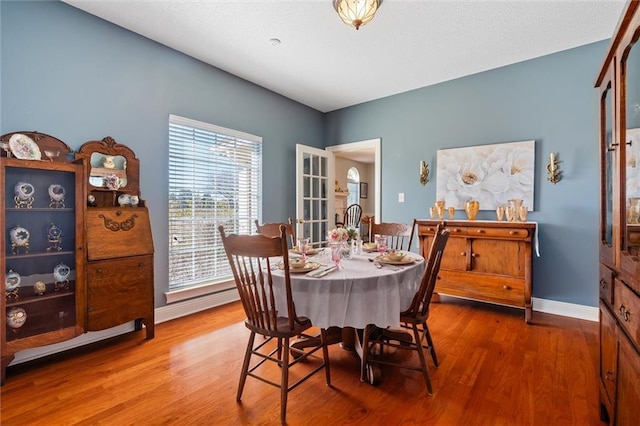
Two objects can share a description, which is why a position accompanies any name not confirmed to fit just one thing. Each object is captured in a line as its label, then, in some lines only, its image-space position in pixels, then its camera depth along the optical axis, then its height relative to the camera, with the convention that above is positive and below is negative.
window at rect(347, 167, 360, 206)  8.40 +0.75
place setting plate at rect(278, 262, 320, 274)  1.71 -0.32
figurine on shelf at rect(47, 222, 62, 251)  2.26 -0.19
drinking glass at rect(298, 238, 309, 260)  2.18 -0.24
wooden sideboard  2.94 -0.51
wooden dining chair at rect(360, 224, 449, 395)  1.79 -0.63
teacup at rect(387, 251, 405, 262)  1.92 -0.28
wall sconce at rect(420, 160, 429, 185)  3.94 +0.51
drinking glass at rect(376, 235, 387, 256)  2.36 -0.24
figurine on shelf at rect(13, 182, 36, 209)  2.10 +0.12
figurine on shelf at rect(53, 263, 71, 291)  2.25 -0.48
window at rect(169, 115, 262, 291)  3.12 +0.20
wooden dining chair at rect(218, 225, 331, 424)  1.52 -0.48
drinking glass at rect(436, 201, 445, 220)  3.57 +0.06
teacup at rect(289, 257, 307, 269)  1.76 -0.30
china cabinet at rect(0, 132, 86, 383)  2.03 -0.23
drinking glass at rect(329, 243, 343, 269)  1.95 -0.27
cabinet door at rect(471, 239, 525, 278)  2.99 -0.45
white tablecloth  1.62 -0.46
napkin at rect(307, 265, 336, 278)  1.65 -0.34
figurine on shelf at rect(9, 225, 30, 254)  2.08 -0.18
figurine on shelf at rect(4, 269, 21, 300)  2.03 -0.49
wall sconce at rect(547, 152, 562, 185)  3.12 +0.42
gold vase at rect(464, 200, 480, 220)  3.39 +0.04
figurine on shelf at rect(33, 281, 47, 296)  2.16 -0.55
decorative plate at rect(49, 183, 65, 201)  2.22 +0.15
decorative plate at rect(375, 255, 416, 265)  1.90 -0.31
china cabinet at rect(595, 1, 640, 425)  1.08 -0.07
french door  4.28 +0.30
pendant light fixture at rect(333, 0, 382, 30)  2.12 +1.43
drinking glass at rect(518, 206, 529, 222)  3.09 -0.01
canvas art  3.28 +0.44
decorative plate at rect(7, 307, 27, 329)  2.00 -0.70
